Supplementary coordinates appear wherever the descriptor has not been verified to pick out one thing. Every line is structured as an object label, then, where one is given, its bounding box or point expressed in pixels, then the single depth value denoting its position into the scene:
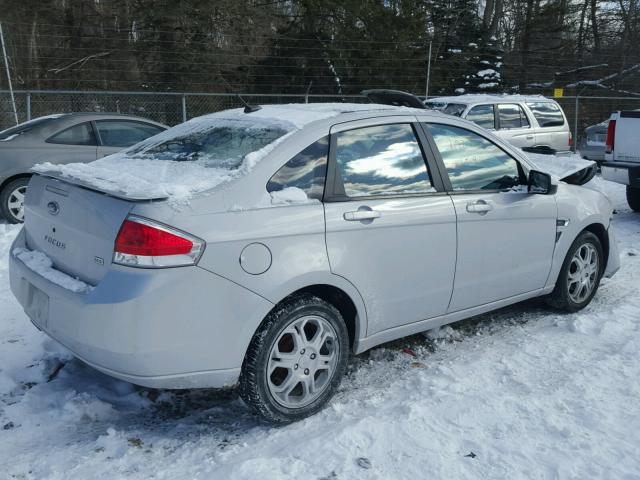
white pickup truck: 8.57
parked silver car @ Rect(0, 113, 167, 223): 8.08
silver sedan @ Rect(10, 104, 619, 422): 3.01
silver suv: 11.62
